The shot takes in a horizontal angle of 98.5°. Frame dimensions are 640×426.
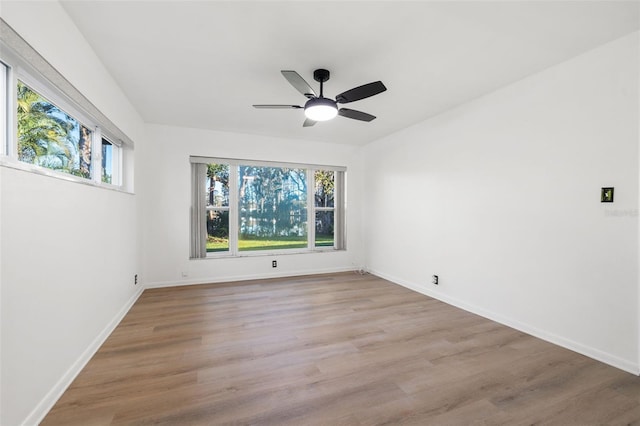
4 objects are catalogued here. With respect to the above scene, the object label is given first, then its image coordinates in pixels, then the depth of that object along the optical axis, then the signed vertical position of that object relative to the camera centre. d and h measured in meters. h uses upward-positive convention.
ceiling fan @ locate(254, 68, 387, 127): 2.22 +1.00
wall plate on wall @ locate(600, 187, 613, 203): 2.19 +0.13
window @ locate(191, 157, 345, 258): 4.57 +0.05
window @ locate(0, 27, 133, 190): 1.44 +0.61
